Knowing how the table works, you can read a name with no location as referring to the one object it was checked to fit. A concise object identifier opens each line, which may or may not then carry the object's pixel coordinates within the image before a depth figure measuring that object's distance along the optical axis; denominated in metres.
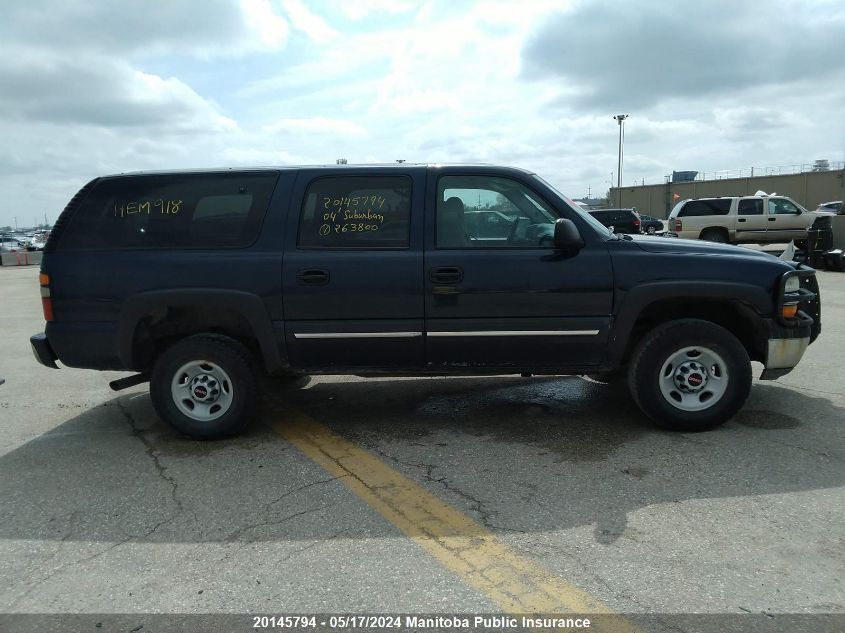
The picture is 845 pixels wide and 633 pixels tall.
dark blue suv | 4.34
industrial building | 53.06
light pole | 60.98
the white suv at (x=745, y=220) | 21.00
